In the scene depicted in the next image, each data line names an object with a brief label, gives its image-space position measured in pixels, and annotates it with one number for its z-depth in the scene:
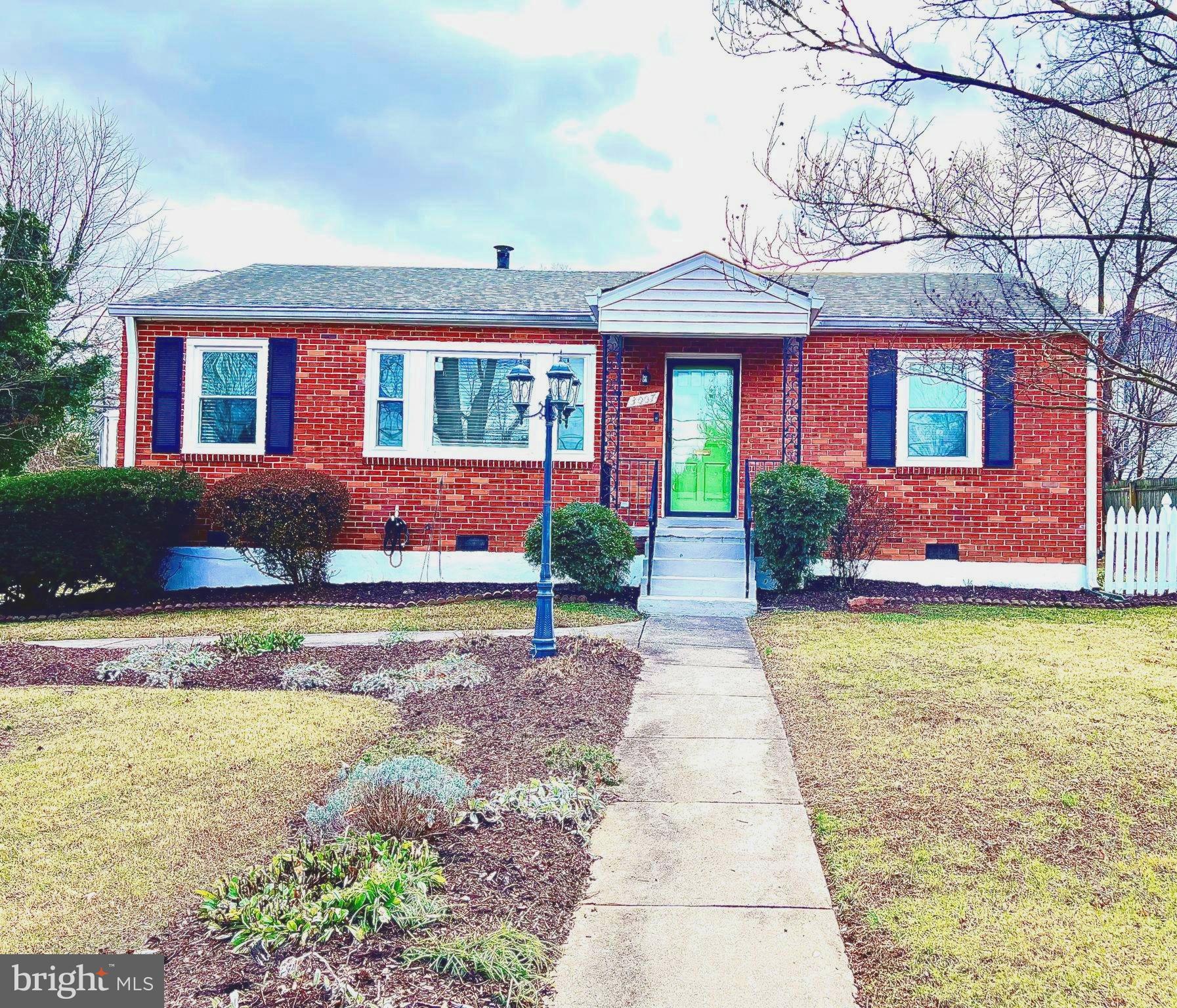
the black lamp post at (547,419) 7.39
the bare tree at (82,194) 19.34
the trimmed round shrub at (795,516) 10.32
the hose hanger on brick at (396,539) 12.20
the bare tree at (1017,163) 3.90
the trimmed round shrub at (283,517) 10.98
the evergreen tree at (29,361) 12.15
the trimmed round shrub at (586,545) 10.17
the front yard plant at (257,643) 7.81
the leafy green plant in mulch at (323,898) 2.79
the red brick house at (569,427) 11.89
